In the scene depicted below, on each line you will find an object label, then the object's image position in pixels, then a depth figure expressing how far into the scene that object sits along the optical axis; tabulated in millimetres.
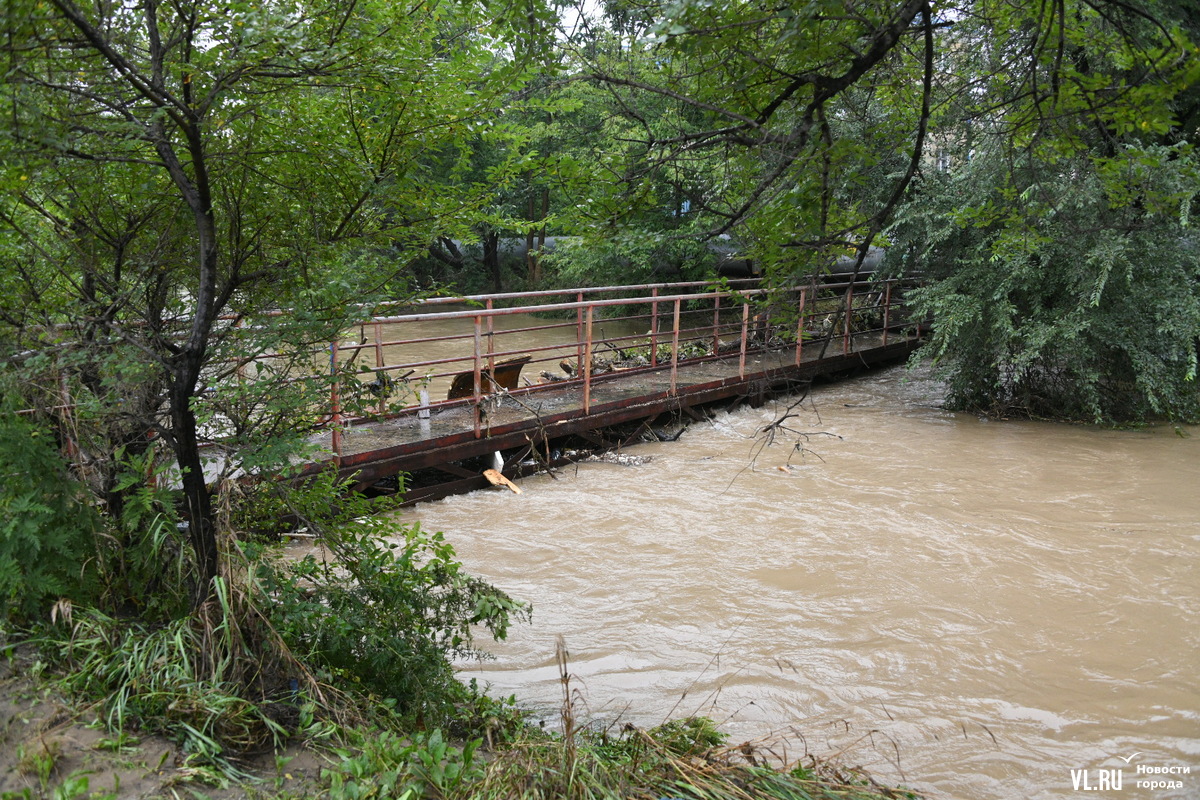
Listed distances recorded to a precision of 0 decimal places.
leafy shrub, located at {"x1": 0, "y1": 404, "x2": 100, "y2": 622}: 3002
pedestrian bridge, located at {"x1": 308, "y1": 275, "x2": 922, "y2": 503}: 7041
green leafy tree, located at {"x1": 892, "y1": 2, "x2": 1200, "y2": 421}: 9539
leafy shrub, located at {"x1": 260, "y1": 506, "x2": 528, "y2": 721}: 3332
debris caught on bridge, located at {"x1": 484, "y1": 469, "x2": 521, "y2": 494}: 8219
